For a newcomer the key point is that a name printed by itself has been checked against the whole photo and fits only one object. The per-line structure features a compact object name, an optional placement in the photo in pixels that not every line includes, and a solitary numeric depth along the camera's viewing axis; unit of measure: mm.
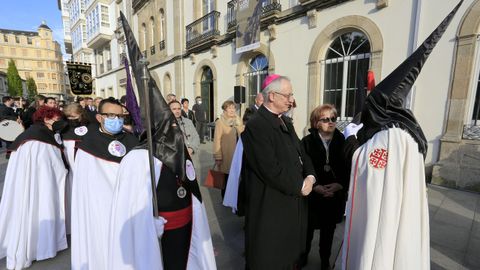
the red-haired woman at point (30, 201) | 2744
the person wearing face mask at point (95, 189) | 2234
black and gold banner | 9883
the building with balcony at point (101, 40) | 22000
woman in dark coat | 2480
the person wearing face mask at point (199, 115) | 10641
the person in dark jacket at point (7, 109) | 8602
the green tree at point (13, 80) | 55209
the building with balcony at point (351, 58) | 4902
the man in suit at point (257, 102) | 3527
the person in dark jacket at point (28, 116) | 7359
